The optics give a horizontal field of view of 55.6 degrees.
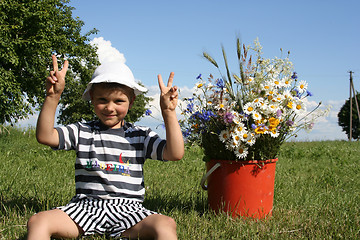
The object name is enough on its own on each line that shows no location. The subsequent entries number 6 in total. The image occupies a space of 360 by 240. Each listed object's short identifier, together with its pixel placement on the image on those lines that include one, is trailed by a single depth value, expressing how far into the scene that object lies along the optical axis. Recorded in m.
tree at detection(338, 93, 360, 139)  41.18
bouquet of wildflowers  2.97
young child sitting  2.40
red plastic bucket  3.09
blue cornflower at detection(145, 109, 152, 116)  3.39
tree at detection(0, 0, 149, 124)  15.66
